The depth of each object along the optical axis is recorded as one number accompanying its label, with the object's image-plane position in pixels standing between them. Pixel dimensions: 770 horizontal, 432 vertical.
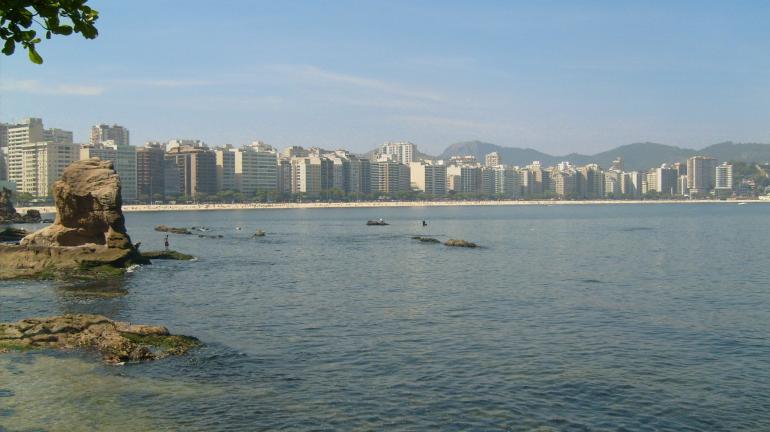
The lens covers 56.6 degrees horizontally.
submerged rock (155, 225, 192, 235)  103.69
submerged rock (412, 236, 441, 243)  82.31
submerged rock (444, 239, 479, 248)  73.41
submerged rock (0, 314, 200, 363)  22.11
